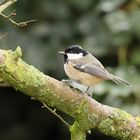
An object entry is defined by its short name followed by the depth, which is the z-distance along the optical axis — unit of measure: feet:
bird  20.24
